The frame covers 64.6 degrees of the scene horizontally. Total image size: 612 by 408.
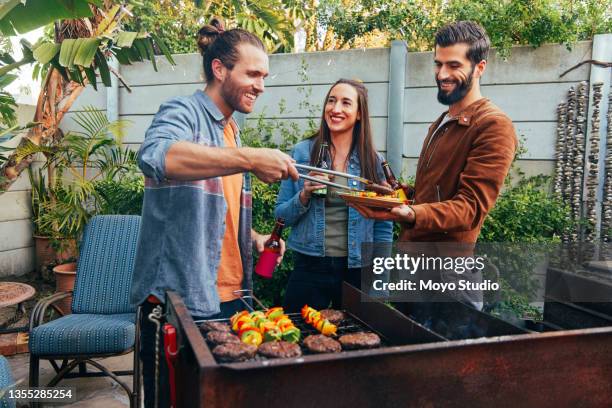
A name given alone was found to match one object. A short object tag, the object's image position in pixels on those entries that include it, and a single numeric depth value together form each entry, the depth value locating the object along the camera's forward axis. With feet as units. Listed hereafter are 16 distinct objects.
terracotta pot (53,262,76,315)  15.44
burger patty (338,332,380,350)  5.75
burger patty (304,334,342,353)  5.61
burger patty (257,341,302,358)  5.38
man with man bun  5.91
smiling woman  9.57
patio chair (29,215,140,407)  10.04
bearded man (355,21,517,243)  7.08
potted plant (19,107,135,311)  16.28
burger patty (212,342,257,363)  5.17
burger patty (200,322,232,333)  6.26
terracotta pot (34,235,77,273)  18.78
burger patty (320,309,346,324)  6.89
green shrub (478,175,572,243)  13.91
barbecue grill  4.13
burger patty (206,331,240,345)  5.72
